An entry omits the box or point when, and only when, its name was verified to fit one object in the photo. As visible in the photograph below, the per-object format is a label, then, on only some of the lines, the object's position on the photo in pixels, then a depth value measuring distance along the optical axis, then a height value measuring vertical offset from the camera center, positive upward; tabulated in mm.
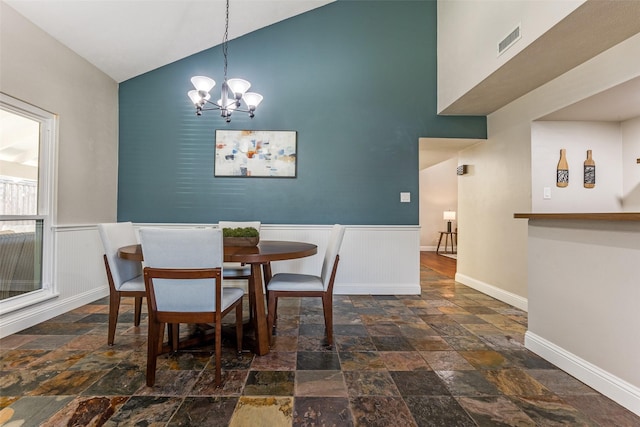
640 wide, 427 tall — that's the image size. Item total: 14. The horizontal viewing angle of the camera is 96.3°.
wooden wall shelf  1345 +6
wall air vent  2209 +1413
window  2305 +90
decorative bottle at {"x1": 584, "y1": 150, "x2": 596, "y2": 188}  2883 +455
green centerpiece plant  2098 -166
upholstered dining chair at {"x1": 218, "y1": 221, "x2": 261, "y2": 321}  2084 -510
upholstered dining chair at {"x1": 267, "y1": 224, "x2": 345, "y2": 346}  2049 -530
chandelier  2322 +1015
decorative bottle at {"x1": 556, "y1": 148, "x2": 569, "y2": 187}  2881 +462
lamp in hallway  7578 +28
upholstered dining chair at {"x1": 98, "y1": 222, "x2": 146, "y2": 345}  2041 -483
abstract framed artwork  3520 +734
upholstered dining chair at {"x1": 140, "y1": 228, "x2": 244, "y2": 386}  1511 -348
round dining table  1750 -270
